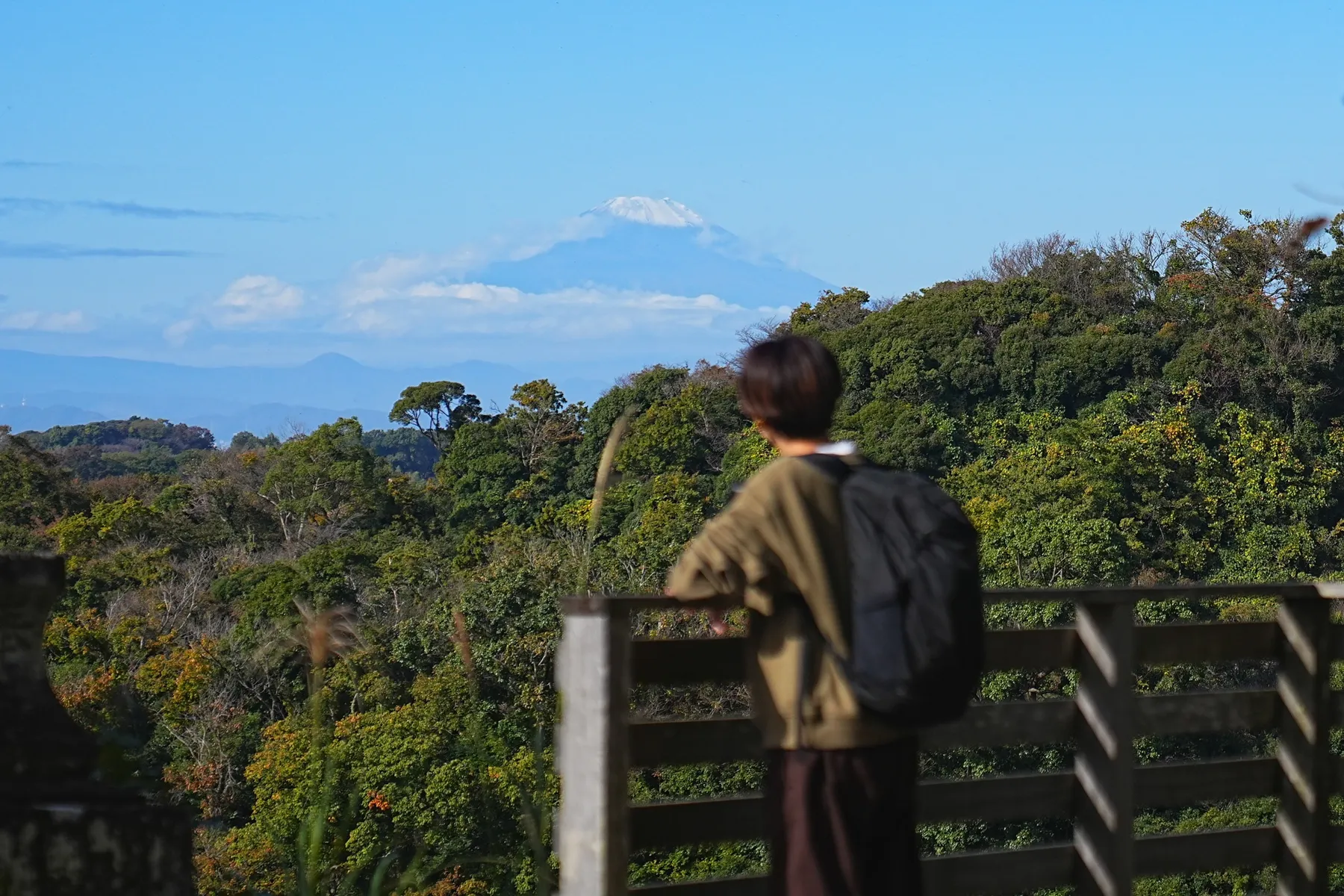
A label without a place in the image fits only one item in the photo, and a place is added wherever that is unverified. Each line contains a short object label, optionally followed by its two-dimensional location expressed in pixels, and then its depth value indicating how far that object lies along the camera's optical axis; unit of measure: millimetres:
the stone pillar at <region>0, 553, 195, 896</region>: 8280
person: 8814
